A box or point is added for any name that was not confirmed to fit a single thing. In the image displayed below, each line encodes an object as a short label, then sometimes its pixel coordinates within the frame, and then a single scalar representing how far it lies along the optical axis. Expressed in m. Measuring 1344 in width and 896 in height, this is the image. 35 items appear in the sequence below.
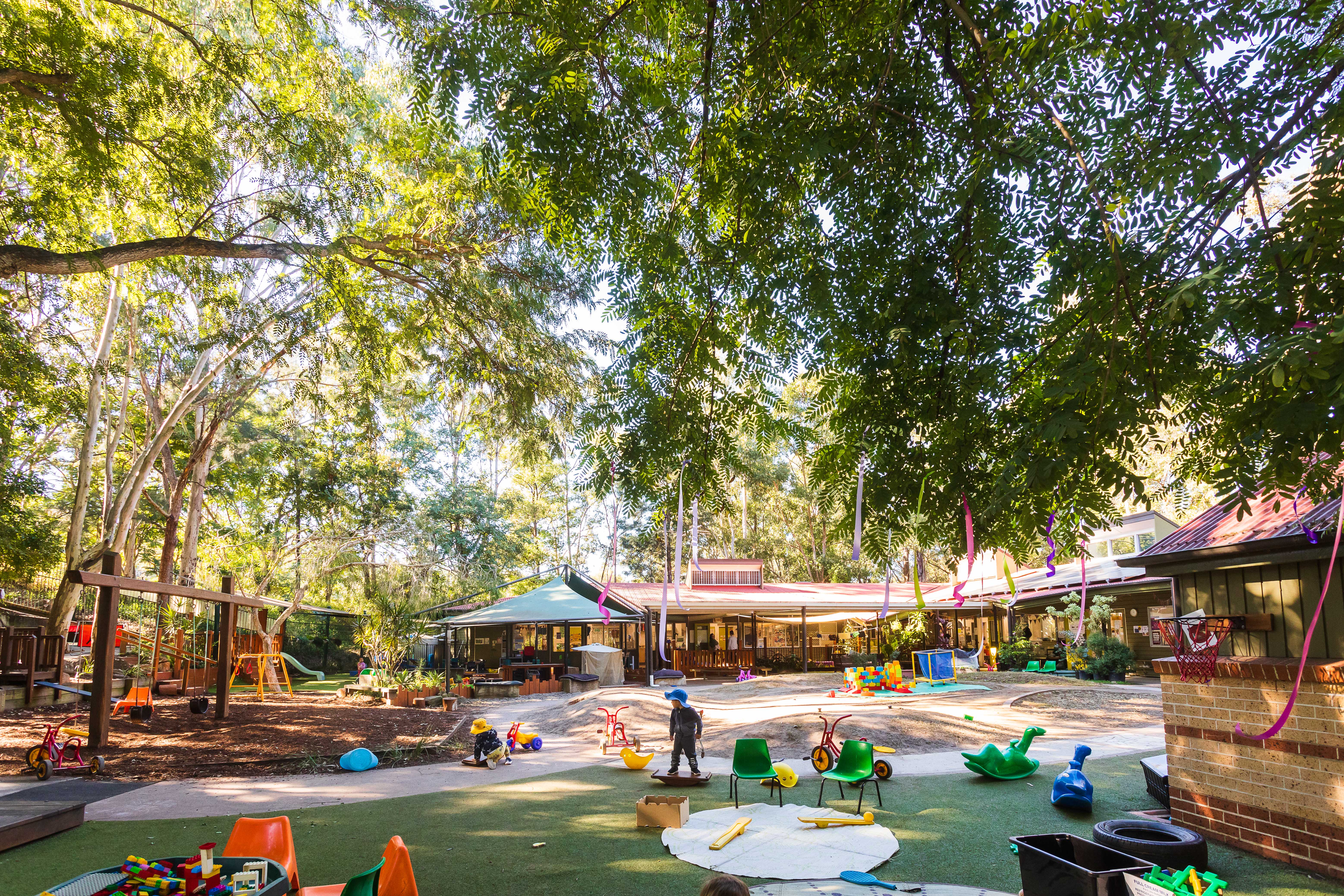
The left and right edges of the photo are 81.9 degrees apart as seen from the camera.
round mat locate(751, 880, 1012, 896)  5.62
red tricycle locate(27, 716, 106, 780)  10.38
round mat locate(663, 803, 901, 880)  6.36
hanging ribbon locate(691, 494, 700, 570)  5.66
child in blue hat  9.64
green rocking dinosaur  9.68
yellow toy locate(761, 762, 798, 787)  8.99
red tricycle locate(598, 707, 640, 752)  13.38
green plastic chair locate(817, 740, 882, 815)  8.27
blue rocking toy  8.02
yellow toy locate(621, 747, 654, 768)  11.20
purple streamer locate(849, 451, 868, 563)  4.56
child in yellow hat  11.92
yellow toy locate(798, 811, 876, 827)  7.62
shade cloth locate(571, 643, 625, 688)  25.28
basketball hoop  6.68
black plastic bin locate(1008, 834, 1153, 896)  4.19
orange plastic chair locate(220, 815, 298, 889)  4.76
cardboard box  7.72
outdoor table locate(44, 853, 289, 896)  3.62
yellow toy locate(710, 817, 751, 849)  6.96
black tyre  5.66
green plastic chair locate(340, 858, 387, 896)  3.96
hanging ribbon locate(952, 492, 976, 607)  4.16
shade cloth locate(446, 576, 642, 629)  23.41
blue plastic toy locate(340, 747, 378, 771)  11.60
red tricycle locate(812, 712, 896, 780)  8.69
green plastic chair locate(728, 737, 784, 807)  8.65
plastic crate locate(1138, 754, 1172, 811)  8.20
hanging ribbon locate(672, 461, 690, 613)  5.09
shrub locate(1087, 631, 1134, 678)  20.83
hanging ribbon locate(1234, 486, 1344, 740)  3.41
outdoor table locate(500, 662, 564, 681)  25.23
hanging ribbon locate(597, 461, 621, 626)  5.91
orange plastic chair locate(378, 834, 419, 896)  4.36
